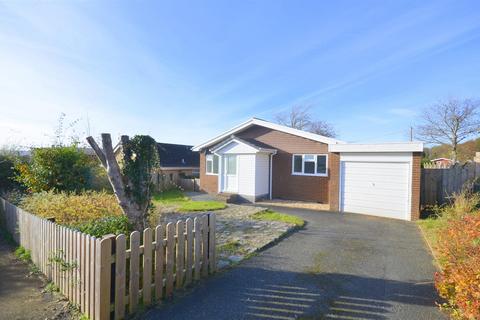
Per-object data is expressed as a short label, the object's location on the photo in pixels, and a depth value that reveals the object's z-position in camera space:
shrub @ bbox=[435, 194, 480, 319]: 3.24
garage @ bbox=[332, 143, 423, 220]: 10.94
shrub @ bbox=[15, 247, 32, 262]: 6.12
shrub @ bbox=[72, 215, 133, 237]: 4.63
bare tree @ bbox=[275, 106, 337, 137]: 43.69
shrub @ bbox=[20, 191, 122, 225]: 6.47
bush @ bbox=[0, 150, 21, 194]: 11.72
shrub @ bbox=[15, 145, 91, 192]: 9.47
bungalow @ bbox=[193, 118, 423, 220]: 11.11
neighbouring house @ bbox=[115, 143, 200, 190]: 20.87
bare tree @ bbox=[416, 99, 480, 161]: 31.38
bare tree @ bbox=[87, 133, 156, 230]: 4.91
